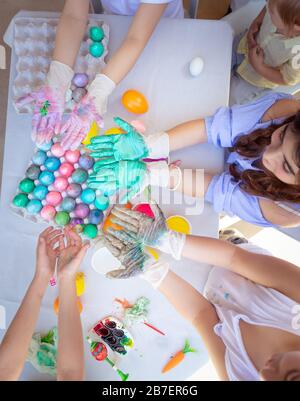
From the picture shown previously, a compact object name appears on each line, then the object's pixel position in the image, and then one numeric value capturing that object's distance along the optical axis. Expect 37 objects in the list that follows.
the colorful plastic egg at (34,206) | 0.96
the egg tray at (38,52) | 1.01
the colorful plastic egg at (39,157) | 0.97
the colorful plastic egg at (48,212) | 0.96
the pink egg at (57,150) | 0.97
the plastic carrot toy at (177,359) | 0.98
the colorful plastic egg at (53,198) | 0.96
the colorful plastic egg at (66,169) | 0.97
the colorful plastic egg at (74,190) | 0.97
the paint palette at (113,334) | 0.97
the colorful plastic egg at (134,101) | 1.00
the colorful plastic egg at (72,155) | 0.97
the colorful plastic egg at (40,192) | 0.96
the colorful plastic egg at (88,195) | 0.97
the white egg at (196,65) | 1.00
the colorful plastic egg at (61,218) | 0.96
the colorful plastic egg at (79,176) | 0.97
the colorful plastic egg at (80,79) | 1.00
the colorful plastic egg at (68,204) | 0.97
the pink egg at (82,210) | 0.97
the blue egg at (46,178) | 0.96
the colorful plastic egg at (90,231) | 0.97
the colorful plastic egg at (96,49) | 1.00
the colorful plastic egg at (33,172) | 0.97
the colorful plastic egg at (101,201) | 0.97
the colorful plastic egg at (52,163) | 0.97
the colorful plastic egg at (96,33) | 1.00
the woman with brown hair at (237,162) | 0.91
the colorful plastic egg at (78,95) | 1.00
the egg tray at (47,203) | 0.97
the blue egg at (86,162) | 0.98
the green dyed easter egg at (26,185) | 0.97
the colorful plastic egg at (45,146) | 0.97
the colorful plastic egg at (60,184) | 0.97
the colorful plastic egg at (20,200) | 0.96
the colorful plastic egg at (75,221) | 0.97
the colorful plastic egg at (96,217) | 0.97
